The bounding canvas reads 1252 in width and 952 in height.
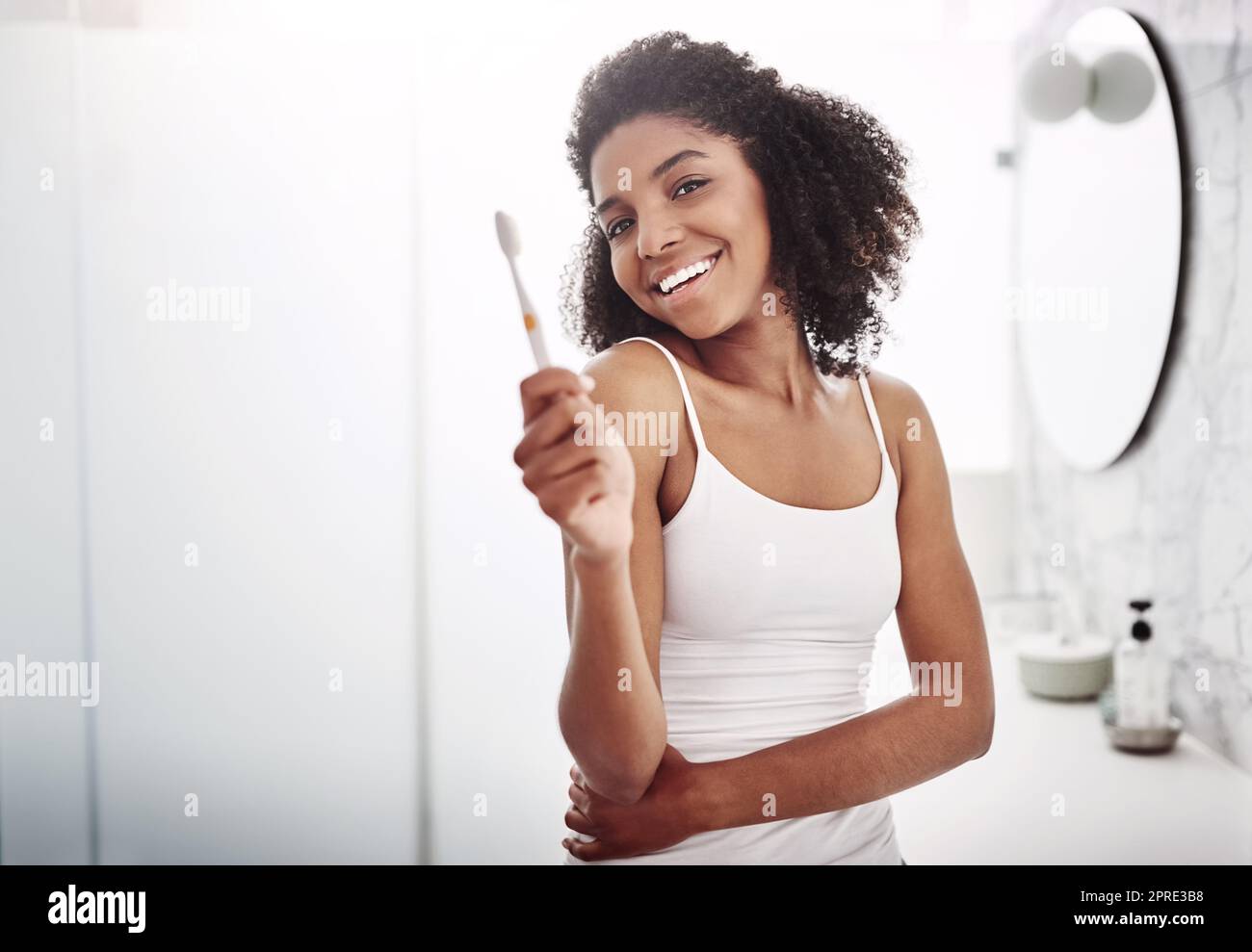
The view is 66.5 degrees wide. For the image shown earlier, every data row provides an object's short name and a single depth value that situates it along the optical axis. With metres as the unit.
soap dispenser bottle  0.98
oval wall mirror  1.00
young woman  0.65
